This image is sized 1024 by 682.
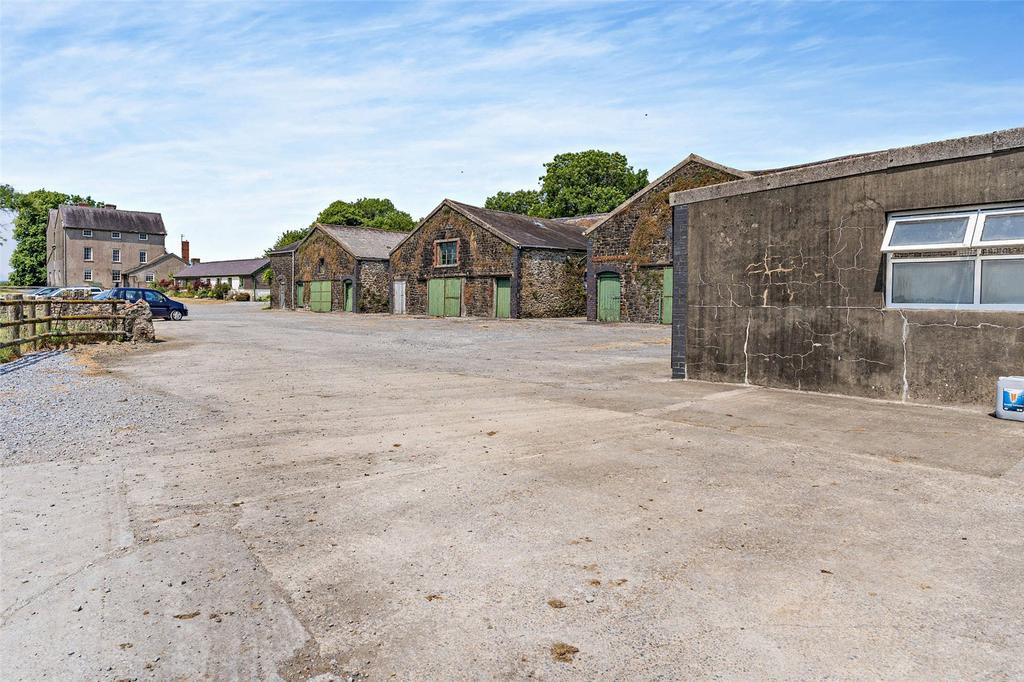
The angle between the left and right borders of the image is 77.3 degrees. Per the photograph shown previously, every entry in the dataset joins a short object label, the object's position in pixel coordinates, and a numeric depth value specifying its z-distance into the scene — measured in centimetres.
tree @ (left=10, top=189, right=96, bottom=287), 7812
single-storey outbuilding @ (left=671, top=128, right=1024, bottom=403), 794
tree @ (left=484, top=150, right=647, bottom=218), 6235
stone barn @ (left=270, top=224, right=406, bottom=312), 4338
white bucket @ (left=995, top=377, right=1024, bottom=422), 742
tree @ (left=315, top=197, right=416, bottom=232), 7350
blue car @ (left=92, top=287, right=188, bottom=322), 3002
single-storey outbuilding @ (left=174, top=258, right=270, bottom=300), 7325
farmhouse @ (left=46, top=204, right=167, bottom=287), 7206
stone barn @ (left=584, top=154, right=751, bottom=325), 2767
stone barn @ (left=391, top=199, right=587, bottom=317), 3391
